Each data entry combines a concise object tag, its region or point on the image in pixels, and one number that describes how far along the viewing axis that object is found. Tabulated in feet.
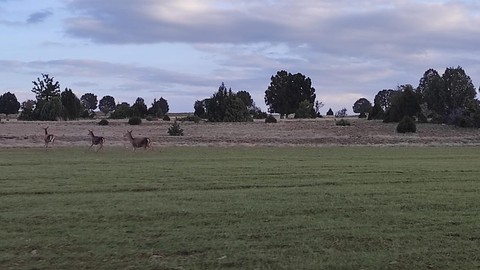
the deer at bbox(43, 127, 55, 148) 136.26
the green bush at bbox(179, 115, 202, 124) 265.30
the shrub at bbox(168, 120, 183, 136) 186.12
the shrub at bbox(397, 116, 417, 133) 209.59
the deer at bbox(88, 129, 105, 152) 130.72
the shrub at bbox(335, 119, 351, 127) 242.50
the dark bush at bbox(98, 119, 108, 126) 230.48
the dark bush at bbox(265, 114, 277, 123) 258.71
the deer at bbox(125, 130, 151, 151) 132.26
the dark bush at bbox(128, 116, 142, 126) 232.94
